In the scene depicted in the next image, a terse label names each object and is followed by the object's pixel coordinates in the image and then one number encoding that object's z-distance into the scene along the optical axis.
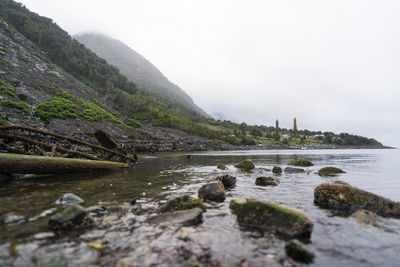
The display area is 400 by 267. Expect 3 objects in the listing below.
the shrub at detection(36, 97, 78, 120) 52.03
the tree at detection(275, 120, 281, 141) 166.50
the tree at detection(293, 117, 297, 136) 191.32
